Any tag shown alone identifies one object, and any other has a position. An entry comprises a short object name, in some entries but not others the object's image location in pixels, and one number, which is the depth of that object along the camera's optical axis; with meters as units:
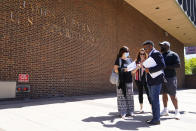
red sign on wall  6.39
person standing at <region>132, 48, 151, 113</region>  4.68
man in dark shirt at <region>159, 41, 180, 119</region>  3.99
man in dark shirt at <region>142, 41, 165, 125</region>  3.36
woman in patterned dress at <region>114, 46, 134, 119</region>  3.97
